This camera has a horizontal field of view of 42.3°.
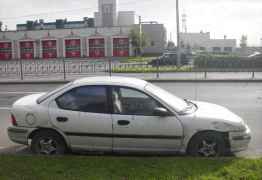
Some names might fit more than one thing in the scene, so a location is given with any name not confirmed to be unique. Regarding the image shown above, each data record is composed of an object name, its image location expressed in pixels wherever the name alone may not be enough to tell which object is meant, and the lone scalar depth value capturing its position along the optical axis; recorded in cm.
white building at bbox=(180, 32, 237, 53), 9161
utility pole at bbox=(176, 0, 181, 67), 2782
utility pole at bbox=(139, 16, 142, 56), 5542
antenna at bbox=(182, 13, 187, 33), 8382
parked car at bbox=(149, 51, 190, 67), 3459
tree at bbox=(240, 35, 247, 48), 7099
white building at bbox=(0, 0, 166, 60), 5903
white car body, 554
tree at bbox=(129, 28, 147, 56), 5536
